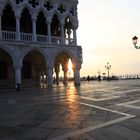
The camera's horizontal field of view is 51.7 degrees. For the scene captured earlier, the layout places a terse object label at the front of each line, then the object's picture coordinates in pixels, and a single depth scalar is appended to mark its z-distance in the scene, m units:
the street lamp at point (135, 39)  11.41
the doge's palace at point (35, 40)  13.97
